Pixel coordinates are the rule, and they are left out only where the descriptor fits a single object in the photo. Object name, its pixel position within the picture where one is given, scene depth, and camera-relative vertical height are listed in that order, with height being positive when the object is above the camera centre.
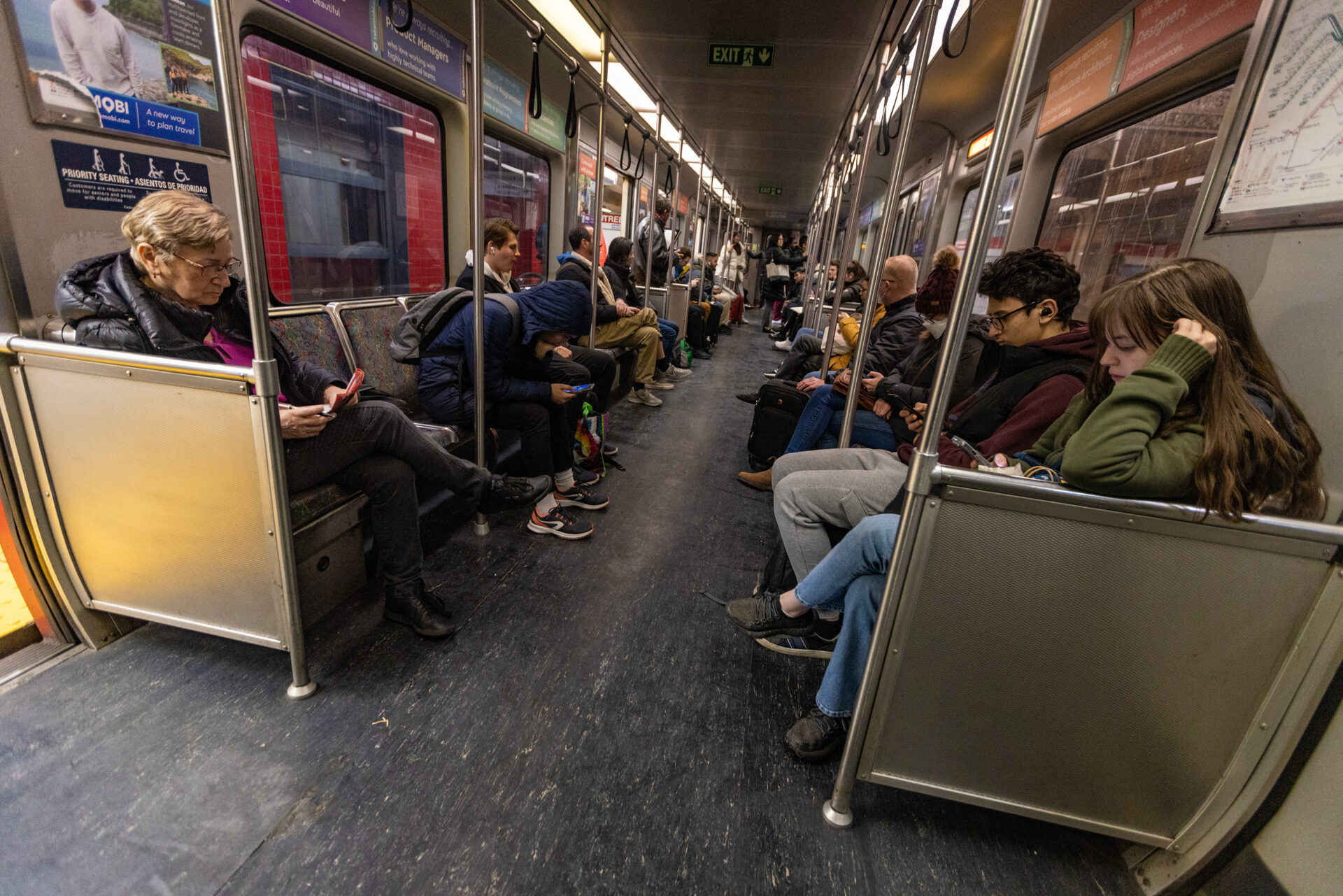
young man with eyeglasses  1.82 -0.30
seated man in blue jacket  2.79 -0.63
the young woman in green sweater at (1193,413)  1.10 -0.17
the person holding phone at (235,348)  1.59 -0.36
